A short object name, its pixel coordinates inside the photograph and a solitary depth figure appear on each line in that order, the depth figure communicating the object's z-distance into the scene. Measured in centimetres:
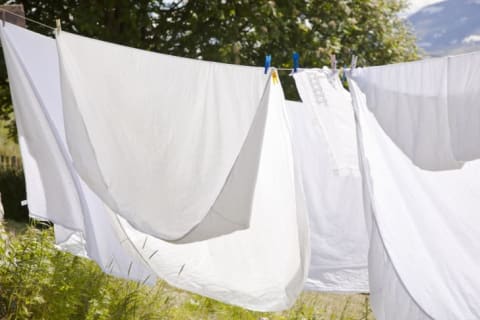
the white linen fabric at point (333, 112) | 308
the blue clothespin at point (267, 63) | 276
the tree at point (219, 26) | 797
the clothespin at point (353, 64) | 271
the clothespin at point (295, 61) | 297
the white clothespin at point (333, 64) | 297
